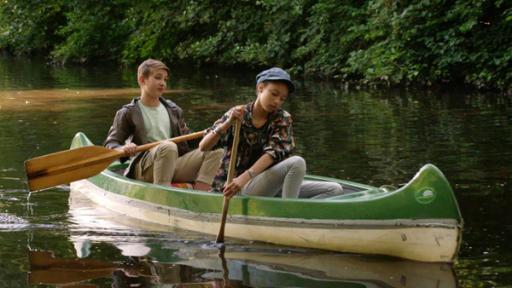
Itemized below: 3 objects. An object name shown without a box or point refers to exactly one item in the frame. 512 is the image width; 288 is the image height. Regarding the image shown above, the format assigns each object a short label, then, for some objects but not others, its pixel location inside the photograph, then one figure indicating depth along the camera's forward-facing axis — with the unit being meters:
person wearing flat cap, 6.95
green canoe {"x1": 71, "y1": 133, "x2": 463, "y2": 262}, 6.40
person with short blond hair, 8.33
